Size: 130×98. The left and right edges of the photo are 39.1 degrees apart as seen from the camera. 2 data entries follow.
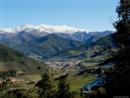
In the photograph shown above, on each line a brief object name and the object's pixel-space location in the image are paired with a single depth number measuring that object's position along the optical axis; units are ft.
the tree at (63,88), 145.88
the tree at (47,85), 158.13
